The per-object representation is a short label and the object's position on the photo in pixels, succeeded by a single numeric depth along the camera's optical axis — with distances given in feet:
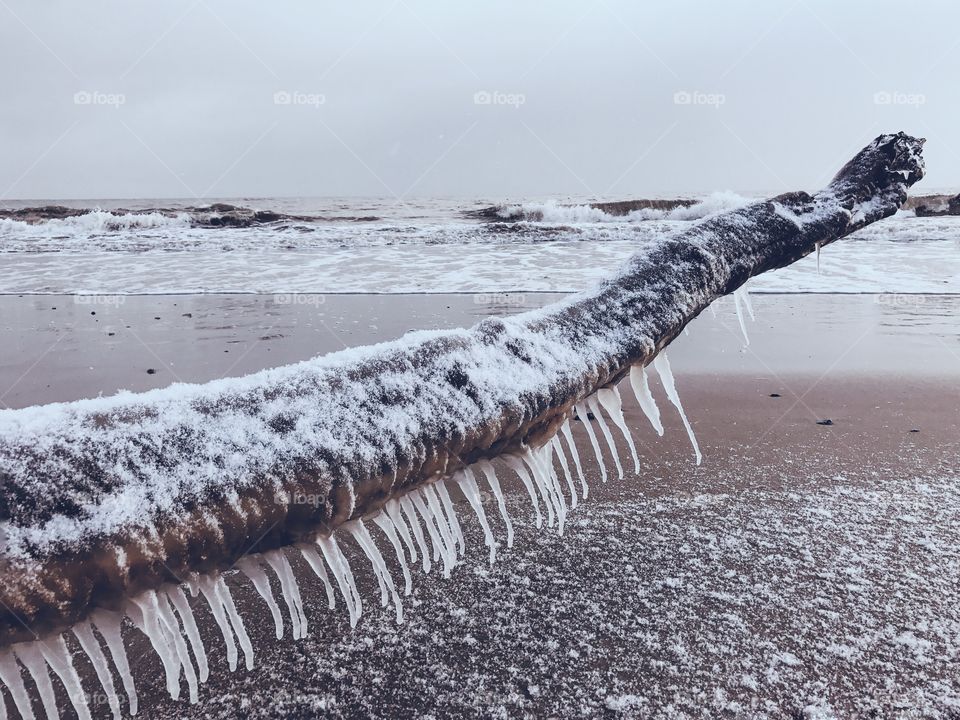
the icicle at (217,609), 2.29
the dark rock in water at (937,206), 76.33
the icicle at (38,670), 2.06
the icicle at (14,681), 1.95
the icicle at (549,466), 3.30
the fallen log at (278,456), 1.92
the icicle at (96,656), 2.08
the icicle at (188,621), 2.24
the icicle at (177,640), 2.53
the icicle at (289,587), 2.47
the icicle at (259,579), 2.42
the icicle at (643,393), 3.49
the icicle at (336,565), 2.71
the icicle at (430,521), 2.83
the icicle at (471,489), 2.94
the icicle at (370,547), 2.73
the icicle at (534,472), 3.09
